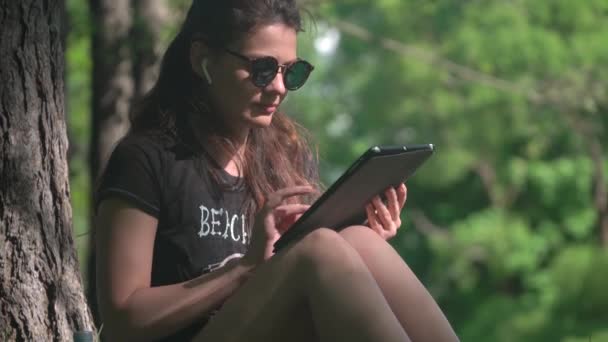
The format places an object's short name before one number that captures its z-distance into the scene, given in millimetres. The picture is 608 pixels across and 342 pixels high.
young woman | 6855
